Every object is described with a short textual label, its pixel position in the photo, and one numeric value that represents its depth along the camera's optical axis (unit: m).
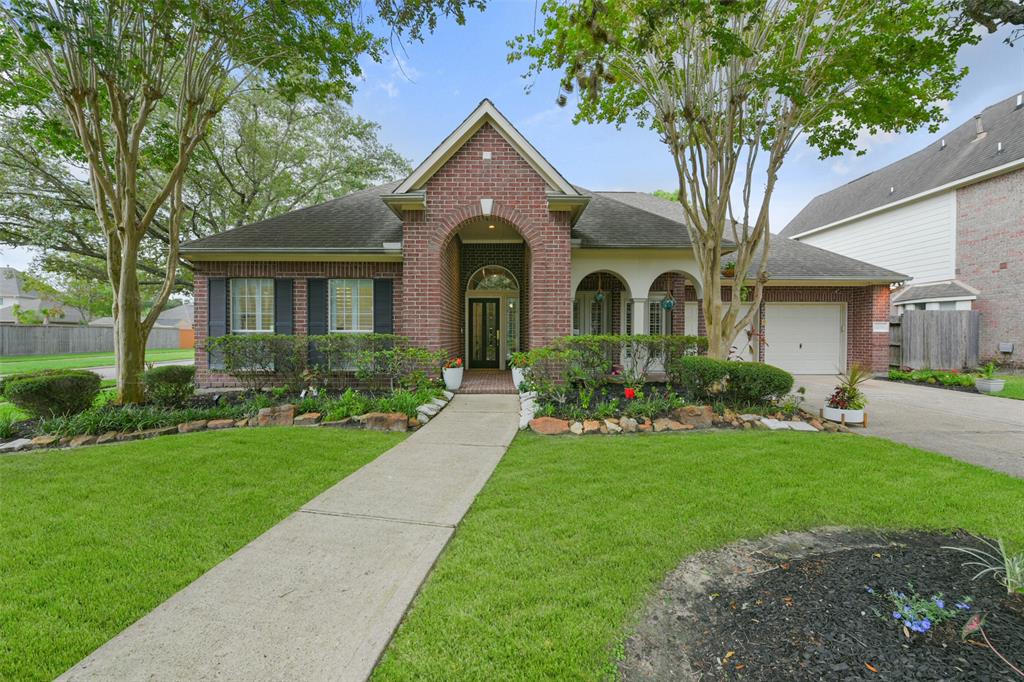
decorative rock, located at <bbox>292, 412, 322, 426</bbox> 6.47
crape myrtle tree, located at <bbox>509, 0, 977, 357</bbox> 6.41
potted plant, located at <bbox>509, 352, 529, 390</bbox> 8.24
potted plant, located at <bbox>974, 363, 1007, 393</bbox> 9.74
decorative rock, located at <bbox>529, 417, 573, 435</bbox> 6.11
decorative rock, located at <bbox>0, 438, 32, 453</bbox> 5.33
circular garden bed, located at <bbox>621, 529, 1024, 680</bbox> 1.76
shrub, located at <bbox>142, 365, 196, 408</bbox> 7.24
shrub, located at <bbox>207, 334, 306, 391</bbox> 8.68
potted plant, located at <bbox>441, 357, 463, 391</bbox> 8.81
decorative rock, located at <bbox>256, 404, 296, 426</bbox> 6.44
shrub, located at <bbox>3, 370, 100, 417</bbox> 6.14
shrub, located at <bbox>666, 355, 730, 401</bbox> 7.18
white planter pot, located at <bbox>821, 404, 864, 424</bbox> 6.57
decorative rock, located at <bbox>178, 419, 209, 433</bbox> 6.11
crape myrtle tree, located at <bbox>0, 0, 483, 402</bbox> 6.08
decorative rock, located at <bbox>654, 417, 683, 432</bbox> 6.25
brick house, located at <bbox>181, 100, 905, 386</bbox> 8.71
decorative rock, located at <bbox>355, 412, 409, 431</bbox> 6.26
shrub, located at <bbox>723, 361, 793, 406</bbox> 6.69
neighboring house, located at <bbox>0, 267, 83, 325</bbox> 36.12
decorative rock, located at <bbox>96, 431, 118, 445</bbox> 5.63
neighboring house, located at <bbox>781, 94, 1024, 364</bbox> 13.16
